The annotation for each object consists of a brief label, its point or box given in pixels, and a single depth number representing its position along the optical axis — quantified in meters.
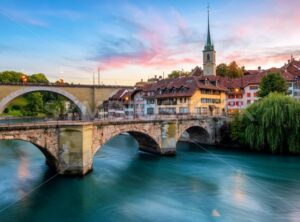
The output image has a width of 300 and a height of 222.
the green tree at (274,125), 29.27
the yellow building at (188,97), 40.31
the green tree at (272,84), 39.09
